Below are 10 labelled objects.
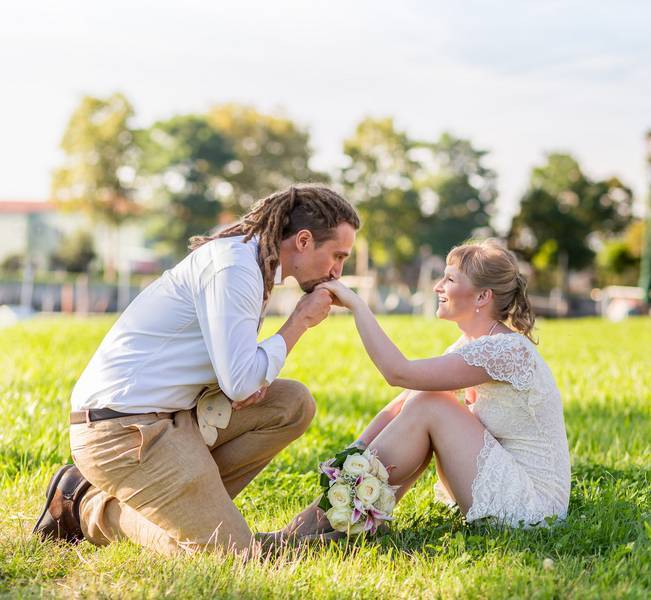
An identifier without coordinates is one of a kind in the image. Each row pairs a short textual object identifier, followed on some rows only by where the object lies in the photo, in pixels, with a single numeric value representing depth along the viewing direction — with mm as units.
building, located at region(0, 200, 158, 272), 66688
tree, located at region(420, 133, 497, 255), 55781
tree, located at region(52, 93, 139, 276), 42094
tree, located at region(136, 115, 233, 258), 47438
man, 3273
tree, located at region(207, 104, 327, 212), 47250
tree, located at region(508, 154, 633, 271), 48594
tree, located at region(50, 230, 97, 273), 52031
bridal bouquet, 3371
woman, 3490
